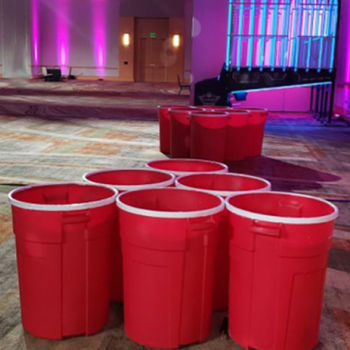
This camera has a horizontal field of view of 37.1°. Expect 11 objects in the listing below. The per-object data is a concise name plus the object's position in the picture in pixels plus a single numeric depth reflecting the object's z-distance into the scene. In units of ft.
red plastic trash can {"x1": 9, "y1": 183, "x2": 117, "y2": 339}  7.29
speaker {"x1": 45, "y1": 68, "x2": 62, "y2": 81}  85.97
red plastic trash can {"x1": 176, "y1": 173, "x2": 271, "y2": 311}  8.34
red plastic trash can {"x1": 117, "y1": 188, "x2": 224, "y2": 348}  7.08
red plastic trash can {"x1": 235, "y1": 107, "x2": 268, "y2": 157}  22.53
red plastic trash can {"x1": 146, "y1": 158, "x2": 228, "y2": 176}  11.60
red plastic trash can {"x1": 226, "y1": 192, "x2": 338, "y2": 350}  7.01
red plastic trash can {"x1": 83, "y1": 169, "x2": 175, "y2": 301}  8.93
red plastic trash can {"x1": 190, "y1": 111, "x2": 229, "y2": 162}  20.27
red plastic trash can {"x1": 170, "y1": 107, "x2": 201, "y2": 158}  21.49
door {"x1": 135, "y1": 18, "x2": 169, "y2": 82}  94.02
